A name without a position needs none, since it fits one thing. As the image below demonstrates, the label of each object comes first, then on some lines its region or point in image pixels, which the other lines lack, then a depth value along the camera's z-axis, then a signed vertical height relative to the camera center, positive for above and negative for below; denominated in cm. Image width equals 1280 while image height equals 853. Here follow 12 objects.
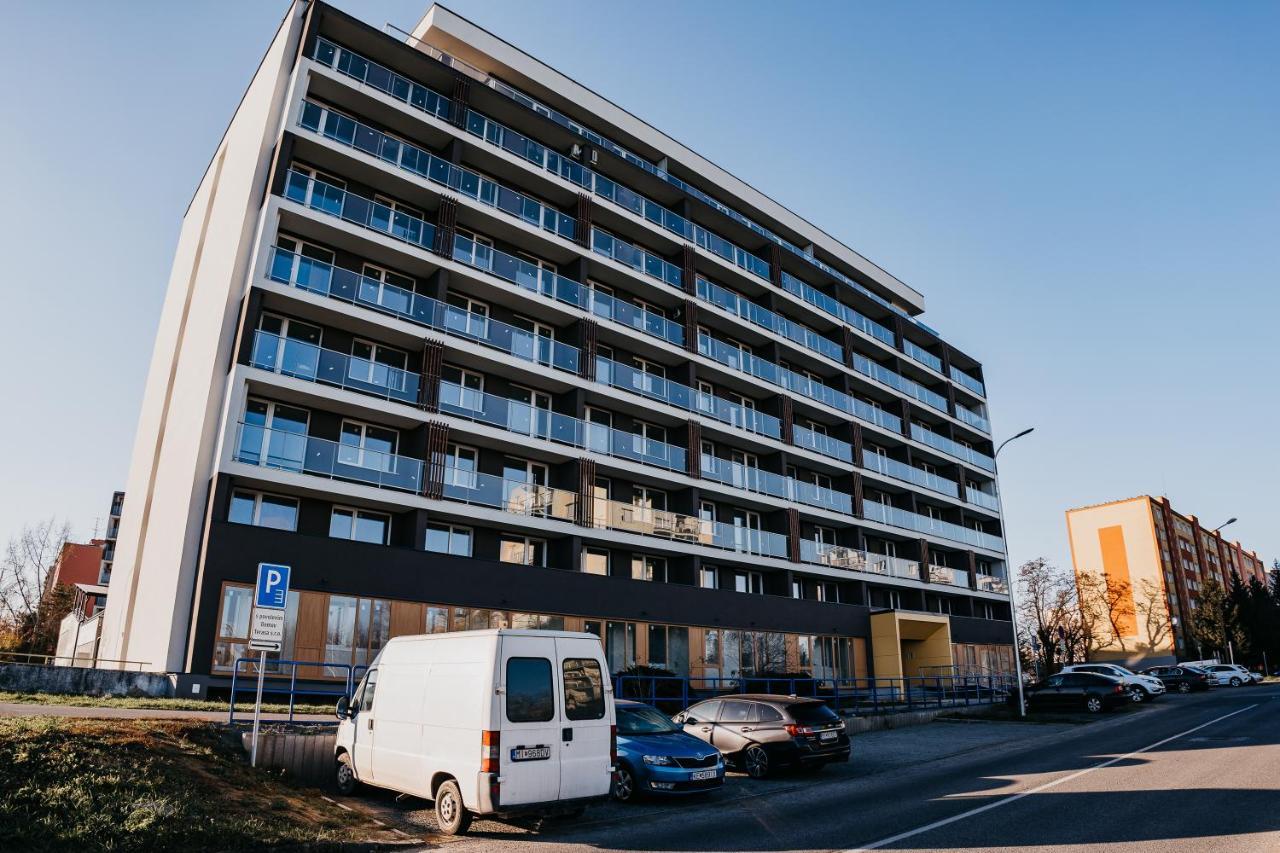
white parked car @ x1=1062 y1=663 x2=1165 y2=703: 3381 -97
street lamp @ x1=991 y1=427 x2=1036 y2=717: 2768 +4
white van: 943 -86
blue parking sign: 1234 +97
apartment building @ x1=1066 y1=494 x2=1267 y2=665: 8056 +977
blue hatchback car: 1221 -164
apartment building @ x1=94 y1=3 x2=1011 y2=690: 2141 +845
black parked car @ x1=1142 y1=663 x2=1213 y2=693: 4438 -115
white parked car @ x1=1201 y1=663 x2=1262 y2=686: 4944 -99
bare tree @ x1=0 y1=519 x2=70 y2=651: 5781 +316
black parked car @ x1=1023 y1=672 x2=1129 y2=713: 3000 -134
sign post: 1218 +64
